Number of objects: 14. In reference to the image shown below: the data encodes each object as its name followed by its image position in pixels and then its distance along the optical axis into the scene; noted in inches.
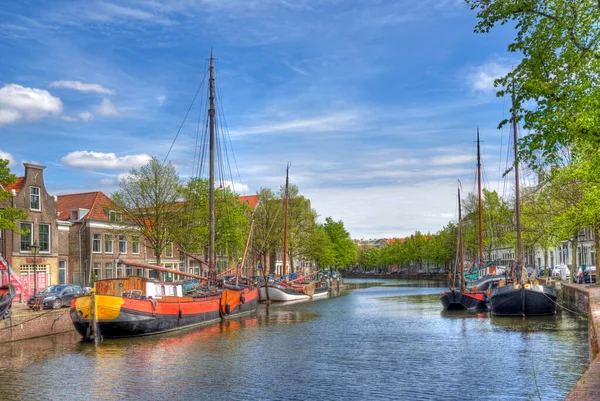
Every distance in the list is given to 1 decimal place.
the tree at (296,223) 3415.4
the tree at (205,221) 2056.8
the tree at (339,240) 4554.6
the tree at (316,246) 3430.1
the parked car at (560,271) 2476.9
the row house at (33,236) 1813.5
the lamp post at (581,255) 3081.4
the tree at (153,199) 1941.4
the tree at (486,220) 2773.1
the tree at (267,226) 3267.7
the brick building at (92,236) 2175.2
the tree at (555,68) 698.2
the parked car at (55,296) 1361.0
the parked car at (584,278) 1883.6
